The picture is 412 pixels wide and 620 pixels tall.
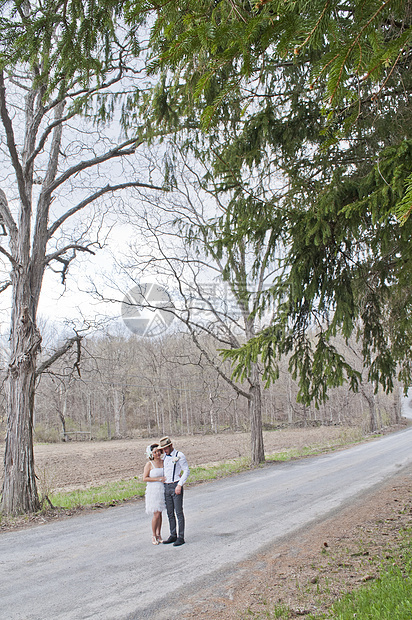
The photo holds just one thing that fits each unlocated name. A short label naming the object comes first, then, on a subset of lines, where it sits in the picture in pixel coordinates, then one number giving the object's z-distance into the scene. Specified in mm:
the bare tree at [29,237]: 7773
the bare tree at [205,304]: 13023
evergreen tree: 4531
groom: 5277
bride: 5355
